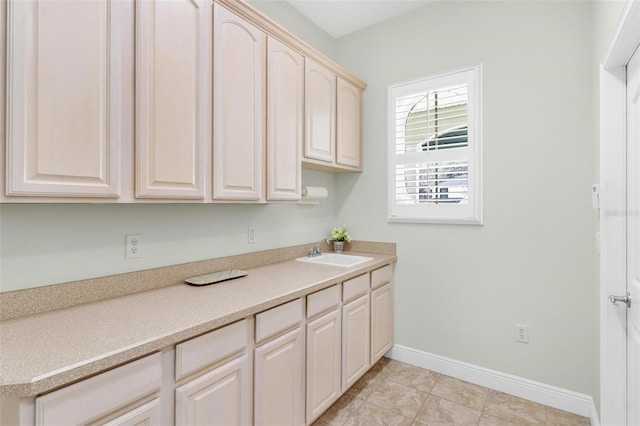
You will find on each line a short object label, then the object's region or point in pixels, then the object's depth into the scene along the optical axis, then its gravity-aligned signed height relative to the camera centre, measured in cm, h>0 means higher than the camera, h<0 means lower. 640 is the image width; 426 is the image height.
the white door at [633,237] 139 -10
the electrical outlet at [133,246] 158 -17
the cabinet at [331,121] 232 +74
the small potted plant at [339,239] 299 -24
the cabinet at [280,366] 148 -76
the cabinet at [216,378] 117 -66
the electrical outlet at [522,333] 226 -85
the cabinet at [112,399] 86 -55
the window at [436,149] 244 +53
